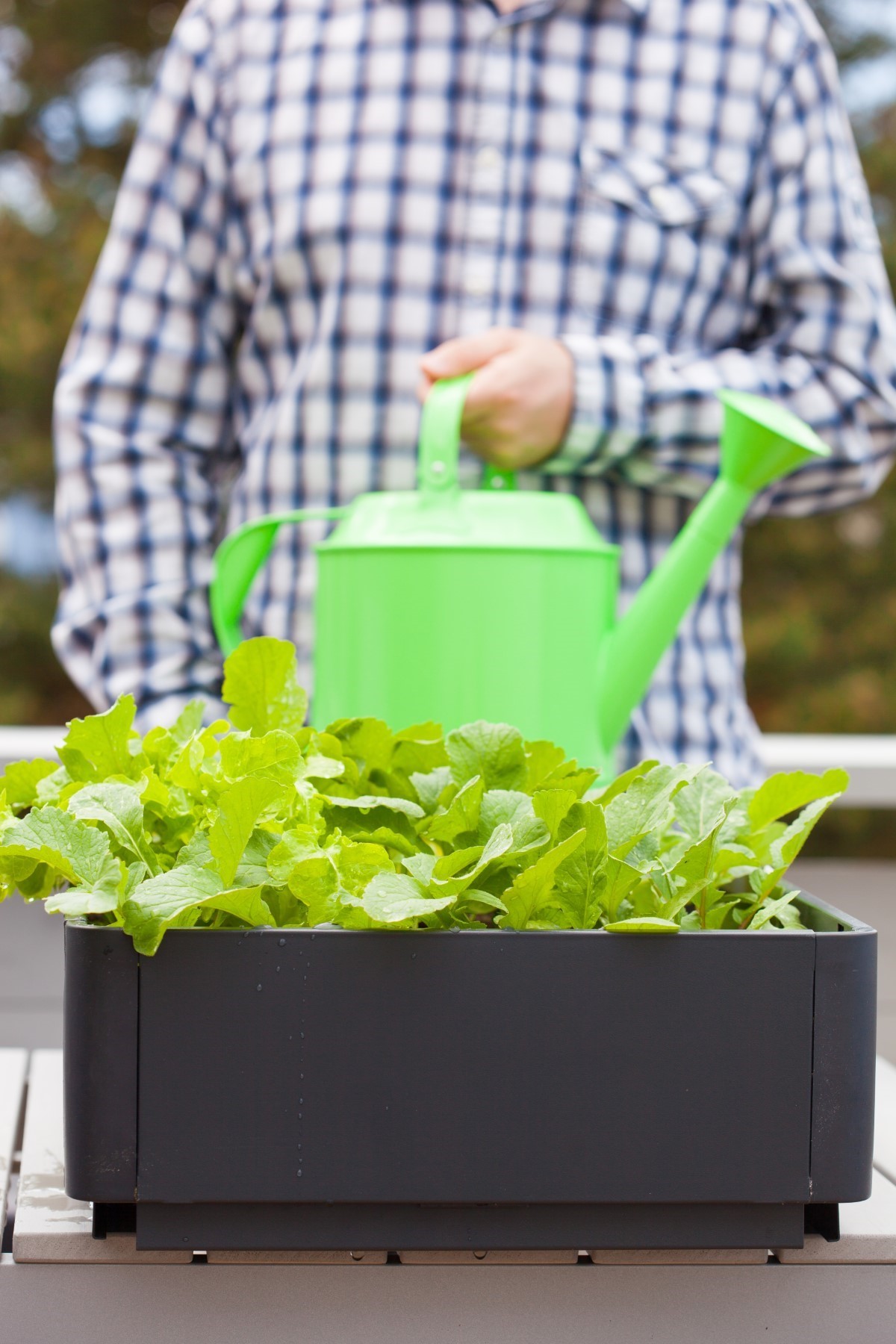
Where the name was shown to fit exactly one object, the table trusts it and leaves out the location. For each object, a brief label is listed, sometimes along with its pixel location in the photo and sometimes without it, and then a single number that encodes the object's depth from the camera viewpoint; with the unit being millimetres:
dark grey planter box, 1986
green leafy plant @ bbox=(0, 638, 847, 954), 1995
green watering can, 2431
